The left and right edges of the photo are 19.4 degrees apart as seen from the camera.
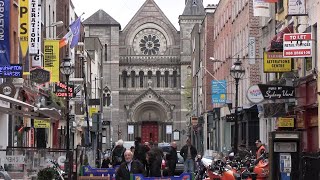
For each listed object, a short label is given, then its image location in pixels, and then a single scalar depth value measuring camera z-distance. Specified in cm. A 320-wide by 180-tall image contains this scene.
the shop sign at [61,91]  4445
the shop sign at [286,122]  3338
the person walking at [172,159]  3341
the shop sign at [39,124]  3669
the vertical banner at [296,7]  2971
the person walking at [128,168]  1941
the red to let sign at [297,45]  2766
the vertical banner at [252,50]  4483
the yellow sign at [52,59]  3988
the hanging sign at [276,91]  3125
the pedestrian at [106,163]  3784
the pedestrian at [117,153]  3255
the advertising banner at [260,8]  3284
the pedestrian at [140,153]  3000
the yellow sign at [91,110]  7102
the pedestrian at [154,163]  2860
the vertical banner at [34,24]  3416
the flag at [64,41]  4026
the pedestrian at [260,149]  2739
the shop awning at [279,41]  3266
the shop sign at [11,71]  2708
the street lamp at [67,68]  3603
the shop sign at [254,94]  3472
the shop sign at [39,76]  3634
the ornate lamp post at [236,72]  3569
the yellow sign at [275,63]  3278
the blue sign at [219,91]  5394
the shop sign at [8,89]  3131
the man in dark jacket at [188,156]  3475
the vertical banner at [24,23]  3300
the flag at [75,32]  4144
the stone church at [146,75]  12050
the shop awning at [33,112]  1935
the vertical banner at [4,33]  2647
